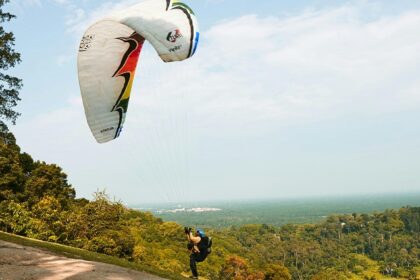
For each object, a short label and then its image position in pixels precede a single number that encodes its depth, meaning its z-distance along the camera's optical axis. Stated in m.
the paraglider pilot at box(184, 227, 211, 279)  12.91
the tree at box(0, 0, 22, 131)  28.72
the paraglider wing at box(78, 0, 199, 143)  10.98
